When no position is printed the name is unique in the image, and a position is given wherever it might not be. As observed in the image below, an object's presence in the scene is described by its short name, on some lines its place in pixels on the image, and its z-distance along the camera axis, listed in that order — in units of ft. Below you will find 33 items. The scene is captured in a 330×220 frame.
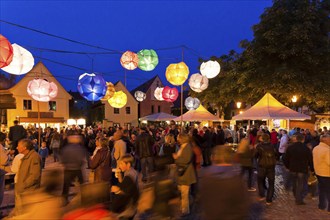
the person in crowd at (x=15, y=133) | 38.73
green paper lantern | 38.65
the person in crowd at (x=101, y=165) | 25.63
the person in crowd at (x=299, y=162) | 27.32
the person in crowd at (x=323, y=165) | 24.75
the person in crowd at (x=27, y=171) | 20.21
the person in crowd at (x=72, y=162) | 22.86
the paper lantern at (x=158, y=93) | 60.03
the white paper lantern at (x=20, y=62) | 26.91
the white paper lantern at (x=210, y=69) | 44.06
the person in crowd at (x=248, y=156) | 27.95
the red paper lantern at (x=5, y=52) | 22.61
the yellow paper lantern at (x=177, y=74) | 39.88
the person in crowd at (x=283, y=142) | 47.64
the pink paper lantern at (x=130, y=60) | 39.83
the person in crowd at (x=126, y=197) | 16.47
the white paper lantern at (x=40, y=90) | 37.37
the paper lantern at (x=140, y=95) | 74.59
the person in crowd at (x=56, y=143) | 52.54
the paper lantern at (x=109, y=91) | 45.21
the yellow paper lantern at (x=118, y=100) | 50.42
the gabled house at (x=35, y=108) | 125.70
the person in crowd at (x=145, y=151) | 36.14
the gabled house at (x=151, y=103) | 168.41
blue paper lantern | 33.94
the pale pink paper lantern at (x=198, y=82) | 44.62
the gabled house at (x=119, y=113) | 157.47
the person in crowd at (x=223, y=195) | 13.21
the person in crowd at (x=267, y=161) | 27.63
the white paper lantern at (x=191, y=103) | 59.71
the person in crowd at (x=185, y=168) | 23.56
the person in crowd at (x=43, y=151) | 42.95
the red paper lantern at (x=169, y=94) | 51.90
